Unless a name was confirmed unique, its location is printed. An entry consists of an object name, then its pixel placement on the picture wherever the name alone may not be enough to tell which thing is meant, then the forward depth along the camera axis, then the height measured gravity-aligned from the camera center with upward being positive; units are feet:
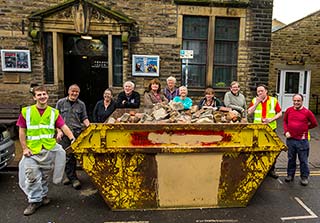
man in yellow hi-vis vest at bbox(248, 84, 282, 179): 15.75 -1.76
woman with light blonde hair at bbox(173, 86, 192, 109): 16.26 -1.29
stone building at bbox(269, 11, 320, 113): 44.98 +3.39
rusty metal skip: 10.90 -3.46
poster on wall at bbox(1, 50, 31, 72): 25.21 +1.27
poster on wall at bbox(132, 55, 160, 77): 26.30 +1.08
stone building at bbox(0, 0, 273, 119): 25.22 +3.43
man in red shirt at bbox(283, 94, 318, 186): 15.01 -2.95
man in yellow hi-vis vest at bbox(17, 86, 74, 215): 11.75 -3.21
